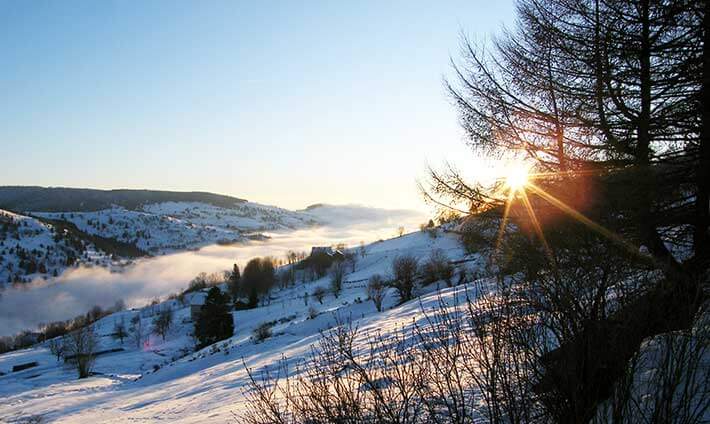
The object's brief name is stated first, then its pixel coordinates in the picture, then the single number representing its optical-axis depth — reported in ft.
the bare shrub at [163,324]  259.80
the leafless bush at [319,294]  246.74
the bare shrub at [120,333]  270.10
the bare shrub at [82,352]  142.71
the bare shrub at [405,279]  144.36
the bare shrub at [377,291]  136.68
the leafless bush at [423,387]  11.36
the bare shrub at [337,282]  261.65
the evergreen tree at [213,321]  166.40
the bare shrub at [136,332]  256.99
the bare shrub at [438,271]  153.28
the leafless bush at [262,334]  116.15
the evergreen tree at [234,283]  319.47
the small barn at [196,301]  270.87
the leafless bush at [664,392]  9.65
